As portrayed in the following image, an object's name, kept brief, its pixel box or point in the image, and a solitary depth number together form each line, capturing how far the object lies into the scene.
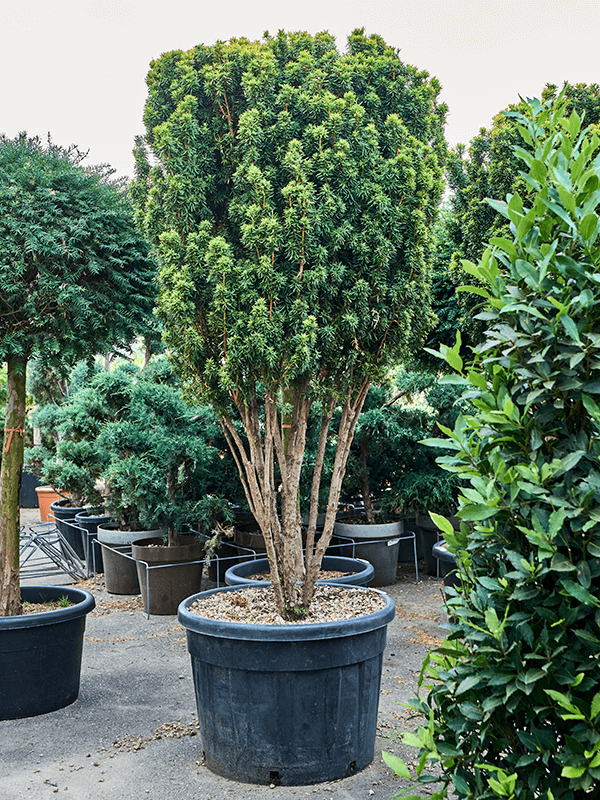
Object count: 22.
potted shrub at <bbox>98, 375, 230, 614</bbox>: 6.02
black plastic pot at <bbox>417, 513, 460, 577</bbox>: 7.65
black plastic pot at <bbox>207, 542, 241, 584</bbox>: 7.21
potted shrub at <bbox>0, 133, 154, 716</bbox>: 3.66
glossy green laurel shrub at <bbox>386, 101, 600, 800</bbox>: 1.34
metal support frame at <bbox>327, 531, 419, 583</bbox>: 6.74
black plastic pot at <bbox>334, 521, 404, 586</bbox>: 6.93
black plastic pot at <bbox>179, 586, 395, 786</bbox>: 2.92
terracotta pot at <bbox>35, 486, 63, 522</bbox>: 13.21
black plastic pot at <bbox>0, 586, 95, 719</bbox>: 3.64
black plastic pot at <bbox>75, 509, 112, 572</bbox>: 7.62
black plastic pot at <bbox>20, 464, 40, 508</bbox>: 16.12
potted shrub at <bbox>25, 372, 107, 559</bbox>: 7.52
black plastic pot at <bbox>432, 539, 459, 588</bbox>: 5.15
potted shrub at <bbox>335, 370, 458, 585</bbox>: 7.06
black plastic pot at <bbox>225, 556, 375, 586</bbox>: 4.20
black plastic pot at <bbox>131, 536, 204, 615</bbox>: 5.97
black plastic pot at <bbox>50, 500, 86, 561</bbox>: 8.59
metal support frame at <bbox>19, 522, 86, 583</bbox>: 6.07
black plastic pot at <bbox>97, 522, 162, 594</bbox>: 6.68
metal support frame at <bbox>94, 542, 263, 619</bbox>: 5.88
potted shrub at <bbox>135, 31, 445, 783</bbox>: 3.27
